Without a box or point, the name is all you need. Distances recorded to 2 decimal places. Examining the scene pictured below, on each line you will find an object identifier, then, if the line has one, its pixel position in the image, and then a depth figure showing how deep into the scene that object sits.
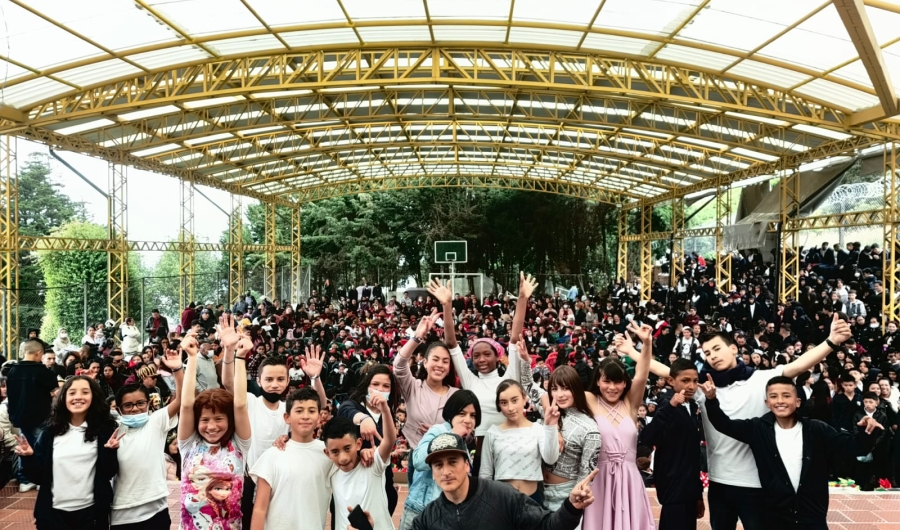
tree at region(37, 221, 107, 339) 32.64
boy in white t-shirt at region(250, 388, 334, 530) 3.07
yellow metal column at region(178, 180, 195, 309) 19.31
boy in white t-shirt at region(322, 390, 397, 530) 3.07
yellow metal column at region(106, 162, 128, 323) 16.56
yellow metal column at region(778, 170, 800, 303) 16.39
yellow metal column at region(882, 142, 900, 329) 13.53
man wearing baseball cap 2.45
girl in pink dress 3.35
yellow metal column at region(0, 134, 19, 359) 12.57
